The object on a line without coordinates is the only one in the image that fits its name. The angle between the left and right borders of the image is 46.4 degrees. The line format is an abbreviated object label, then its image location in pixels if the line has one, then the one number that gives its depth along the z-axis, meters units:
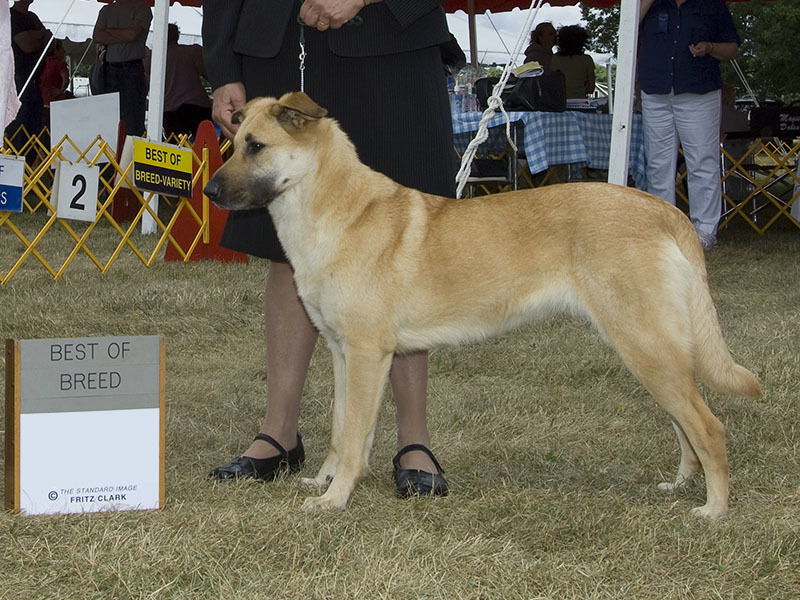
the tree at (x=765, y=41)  24.45
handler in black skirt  3.09
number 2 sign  7.07
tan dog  2.77
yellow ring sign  7.29
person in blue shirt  7.74
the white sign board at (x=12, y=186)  6.77
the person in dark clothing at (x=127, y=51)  10.30
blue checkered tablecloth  8.48
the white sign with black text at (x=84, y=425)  2.67
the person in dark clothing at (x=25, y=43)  11.19
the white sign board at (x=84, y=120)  8.56
